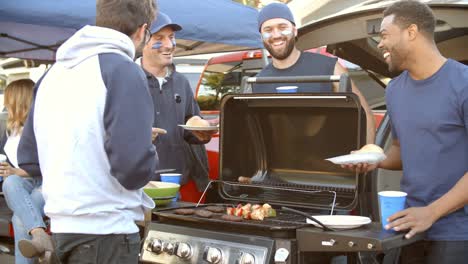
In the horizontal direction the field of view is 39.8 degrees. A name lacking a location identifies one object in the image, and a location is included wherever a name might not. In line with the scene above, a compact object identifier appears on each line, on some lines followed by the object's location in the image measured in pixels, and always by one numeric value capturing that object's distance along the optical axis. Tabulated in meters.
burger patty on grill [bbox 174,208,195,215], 3.09
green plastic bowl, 3.25
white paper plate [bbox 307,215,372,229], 2.67
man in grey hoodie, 2.25
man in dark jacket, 3.98
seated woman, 4.50
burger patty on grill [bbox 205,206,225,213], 3.18
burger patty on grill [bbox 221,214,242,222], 2.92
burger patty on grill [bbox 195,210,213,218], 3.02
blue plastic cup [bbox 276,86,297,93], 3.21
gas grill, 2.72
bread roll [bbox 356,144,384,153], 2.74
